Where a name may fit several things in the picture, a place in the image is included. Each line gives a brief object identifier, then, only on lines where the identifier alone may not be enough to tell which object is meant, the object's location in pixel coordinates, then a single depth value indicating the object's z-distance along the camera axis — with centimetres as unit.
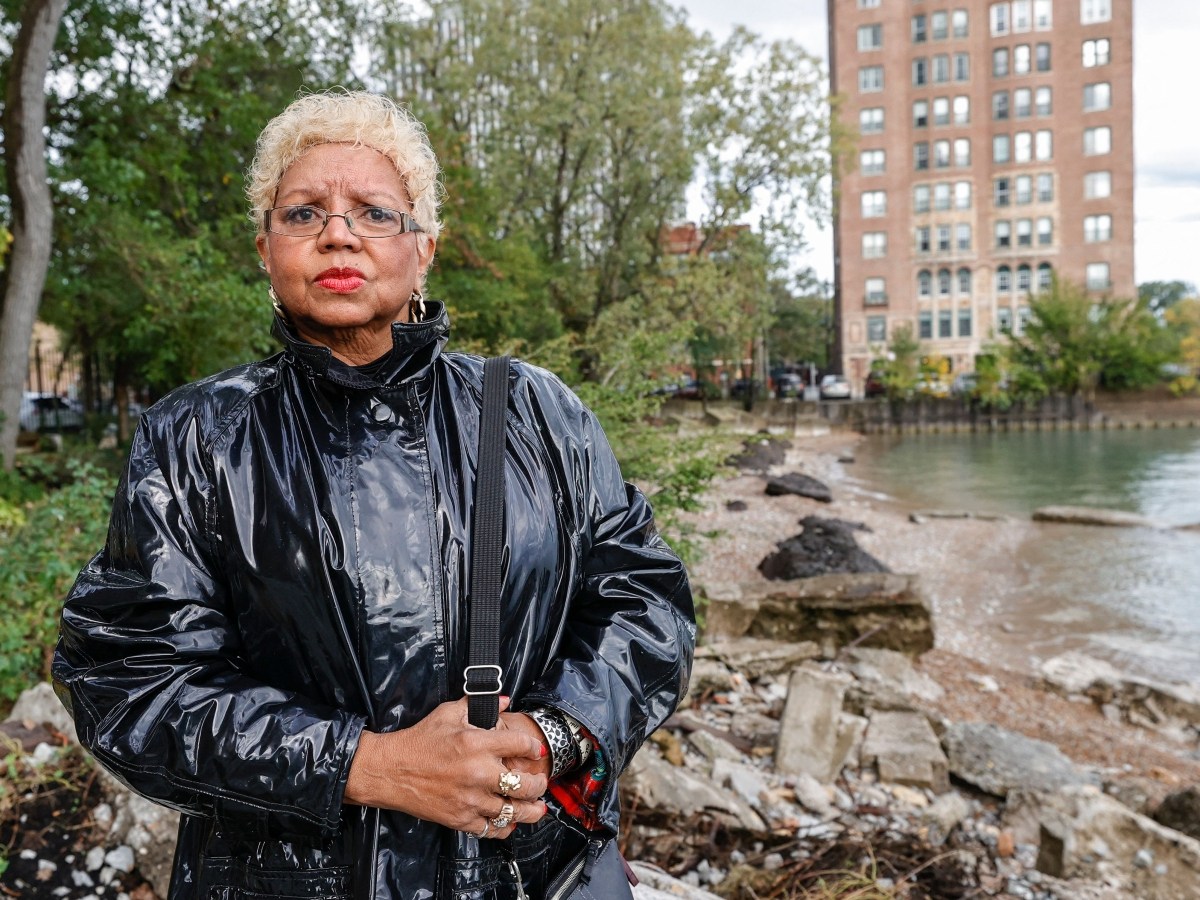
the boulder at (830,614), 809
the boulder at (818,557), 1171
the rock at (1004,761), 511
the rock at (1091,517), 1920
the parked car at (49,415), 2517
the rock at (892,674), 723
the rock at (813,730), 496
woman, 138
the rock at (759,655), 689
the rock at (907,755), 499
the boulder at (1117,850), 398
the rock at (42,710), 390
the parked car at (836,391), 5038
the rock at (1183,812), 457
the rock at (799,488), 2206
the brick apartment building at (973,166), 5438
